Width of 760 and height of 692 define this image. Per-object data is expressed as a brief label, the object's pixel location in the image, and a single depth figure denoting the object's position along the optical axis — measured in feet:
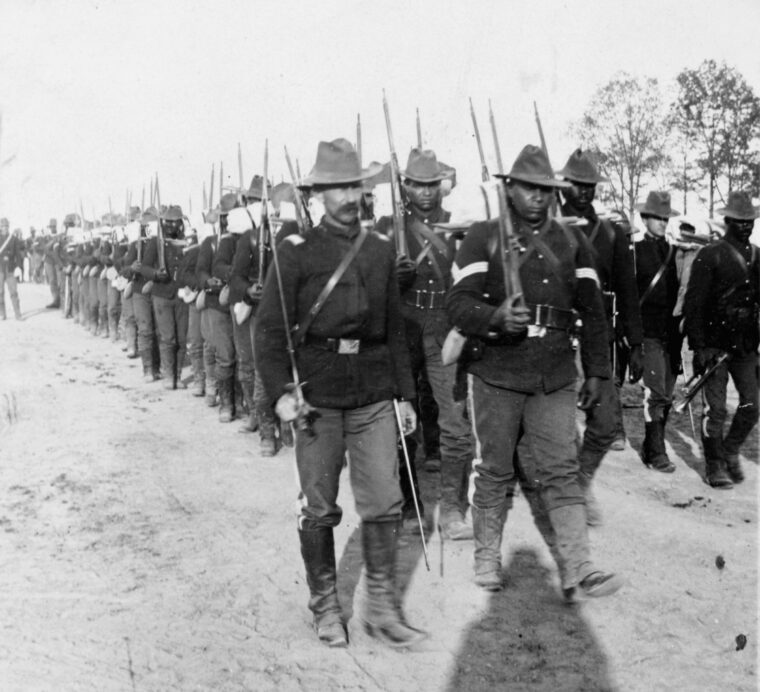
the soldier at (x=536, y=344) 17.60
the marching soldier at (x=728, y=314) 26.96
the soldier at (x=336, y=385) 16.08
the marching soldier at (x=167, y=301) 43.60
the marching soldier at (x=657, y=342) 29.53
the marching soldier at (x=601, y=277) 23.02
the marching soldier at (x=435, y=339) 22.40
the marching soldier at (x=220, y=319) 35.47
